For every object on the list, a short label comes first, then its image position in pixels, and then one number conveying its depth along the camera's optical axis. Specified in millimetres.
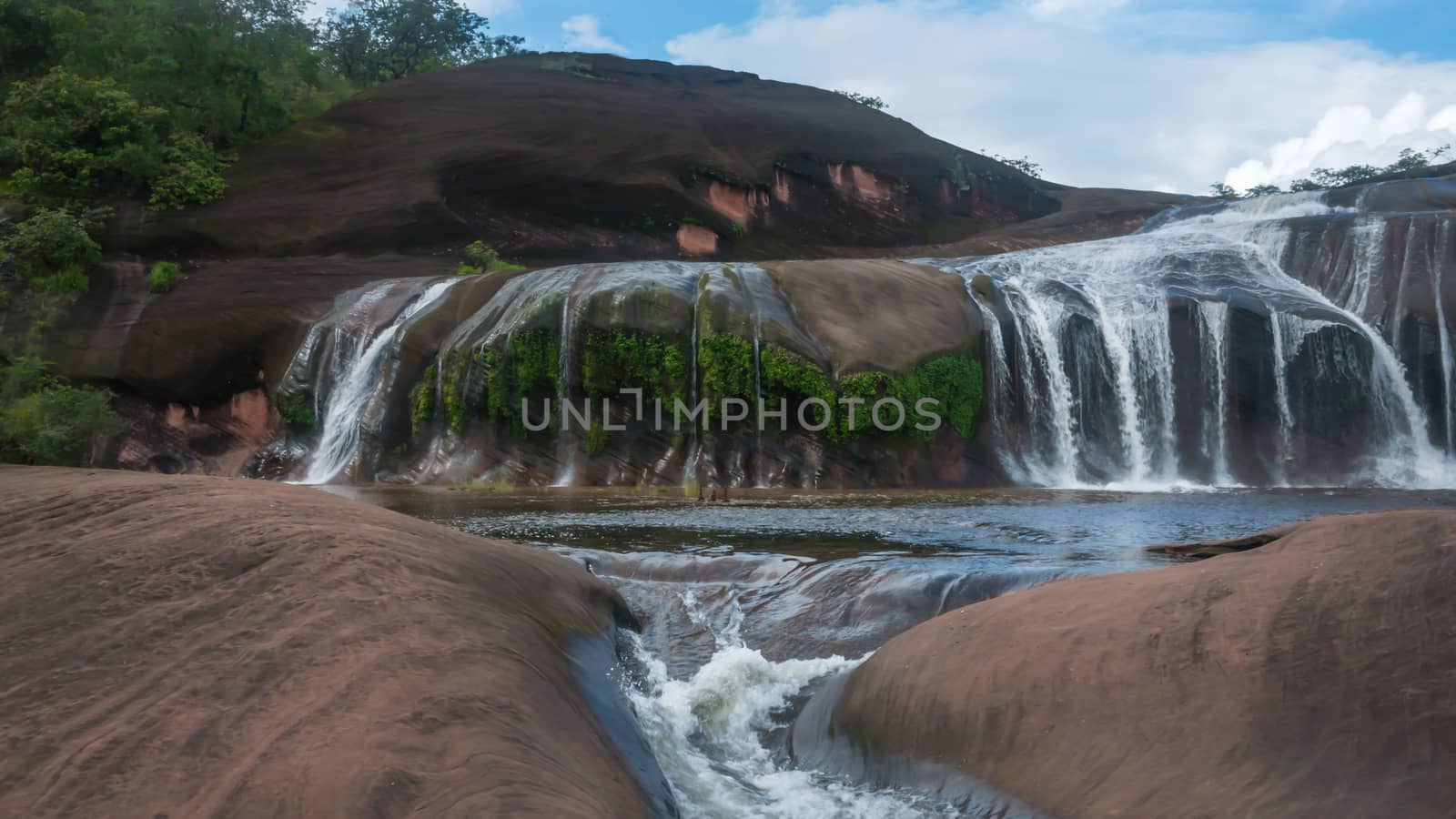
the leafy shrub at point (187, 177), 26438
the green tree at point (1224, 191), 41256
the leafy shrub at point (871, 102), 46344
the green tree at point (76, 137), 25453
